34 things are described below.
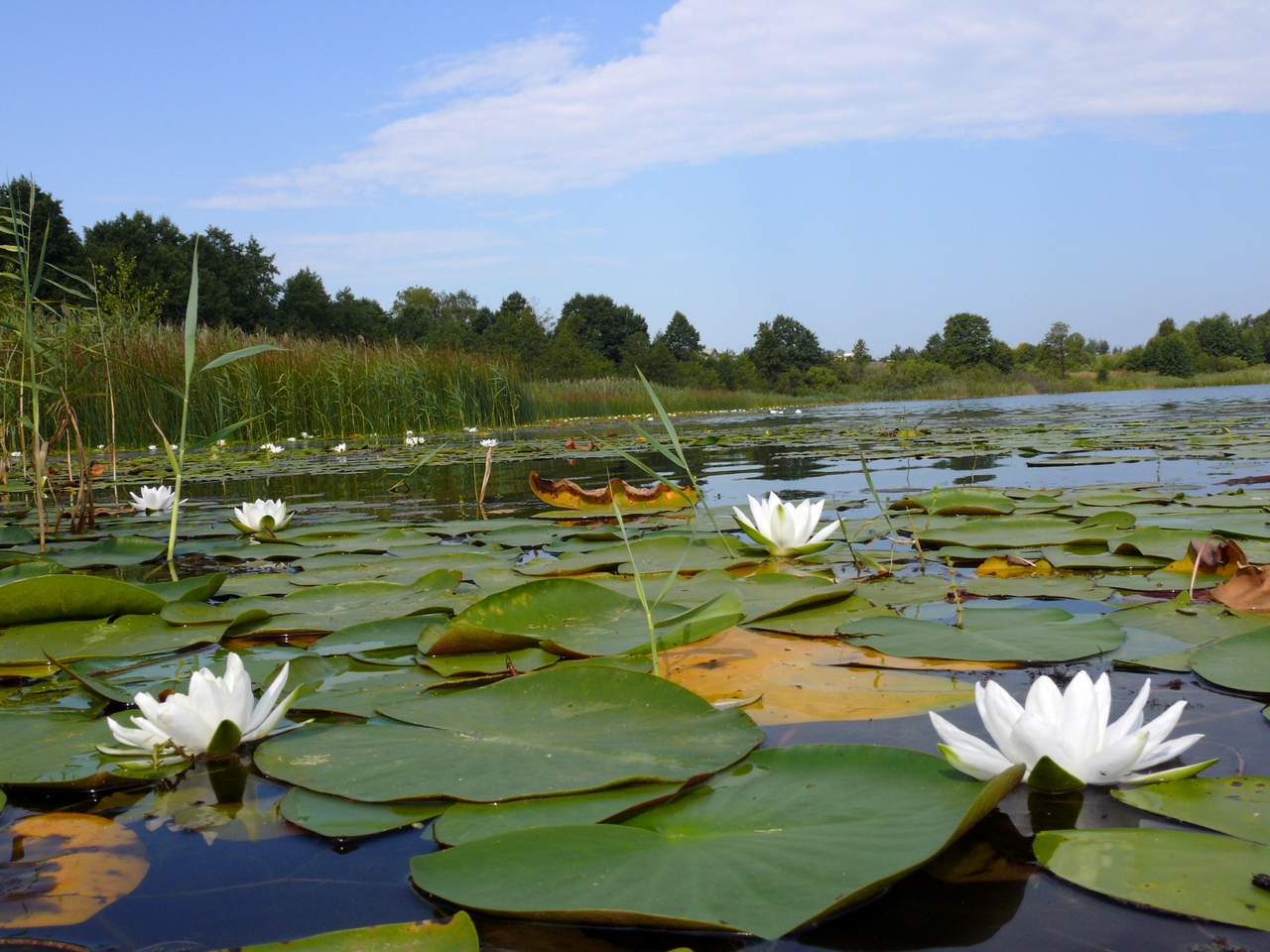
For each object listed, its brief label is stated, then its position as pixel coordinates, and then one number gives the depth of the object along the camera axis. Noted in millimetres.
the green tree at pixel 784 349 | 48281
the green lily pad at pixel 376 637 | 1319
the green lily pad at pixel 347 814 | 725
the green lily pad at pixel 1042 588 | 1494
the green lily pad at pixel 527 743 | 776
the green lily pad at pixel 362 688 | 1011
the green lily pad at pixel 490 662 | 1164
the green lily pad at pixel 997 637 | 1105
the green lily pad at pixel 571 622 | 1209
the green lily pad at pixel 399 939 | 525
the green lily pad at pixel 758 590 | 1435
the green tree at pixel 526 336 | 32231
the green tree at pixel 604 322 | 51312
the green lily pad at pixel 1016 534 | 1920
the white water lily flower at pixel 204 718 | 877
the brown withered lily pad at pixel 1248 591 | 1312
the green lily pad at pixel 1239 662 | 970
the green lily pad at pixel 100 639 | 1308
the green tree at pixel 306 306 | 39594
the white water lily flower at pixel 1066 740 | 700
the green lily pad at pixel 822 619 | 1328
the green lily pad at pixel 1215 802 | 654
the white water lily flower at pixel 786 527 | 1929
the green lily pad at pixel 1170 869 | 540
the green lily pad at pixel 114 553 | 2107
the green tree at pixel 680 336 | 53562
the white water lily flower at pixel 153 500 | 3016
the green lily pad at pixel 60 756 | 843
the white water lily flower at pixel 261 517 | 2469
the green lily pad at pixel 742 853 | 555
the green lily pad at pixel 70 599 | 1395
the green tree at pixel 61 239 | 22047
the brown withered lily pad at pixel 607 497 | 2932
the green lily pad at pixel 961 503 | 2381
